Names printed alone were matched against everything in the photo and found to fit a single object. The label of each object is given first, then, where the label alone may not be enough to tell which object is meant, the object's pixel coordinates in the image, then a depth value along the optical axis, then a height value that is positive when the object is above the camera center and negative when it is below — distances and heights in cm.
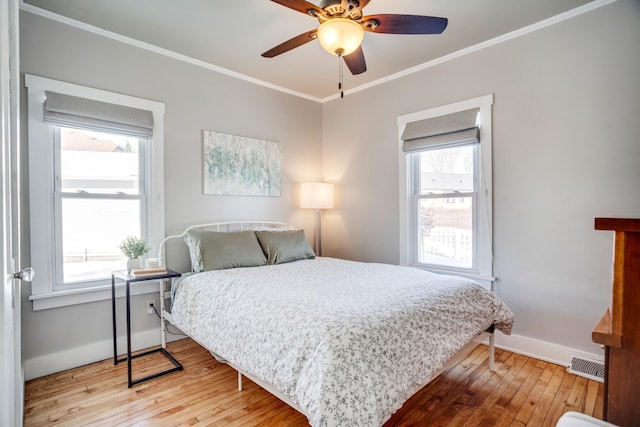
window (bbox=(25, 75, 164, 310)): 250 +23
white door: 82 +3
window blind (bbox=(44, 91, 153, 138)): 252 +79
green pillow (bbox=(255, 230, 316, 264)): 323 -37
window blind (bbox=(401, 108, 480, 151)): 307 +76
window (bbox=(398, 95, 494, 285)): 305 +20
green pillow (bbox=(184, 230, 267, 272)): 285 -36
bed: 144 -64
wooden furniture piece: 82 -29
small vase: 263 -42
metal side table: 238 -88
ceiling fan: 187 +112
